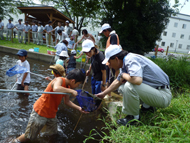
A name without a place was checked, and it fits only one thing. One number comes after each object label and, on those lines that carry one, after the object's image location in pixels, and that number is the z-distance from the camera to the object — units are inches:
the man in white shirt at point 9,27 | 588.0
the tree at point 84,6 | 451.8
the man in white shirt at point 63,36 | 437.2
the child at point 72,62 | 218.1
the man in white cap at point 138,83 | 95.0
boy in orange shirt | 93.3
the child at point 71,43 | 400.6
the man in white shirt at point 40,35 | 548.4
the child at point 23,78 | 162.4
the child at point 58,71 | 114.6
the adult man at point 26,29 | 561.6
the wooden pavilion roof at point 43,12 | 616.1
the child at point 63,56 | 196.9
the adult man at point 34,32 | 556.7
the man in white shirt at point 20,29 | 557.1
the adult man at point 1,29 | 603.2
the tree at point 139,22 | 346.6
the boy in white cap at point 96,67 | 134.2
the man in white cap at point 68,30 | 477.1
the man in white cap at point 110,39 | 166.9
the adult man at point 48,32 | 530.8
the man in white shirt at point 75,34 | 452.3
